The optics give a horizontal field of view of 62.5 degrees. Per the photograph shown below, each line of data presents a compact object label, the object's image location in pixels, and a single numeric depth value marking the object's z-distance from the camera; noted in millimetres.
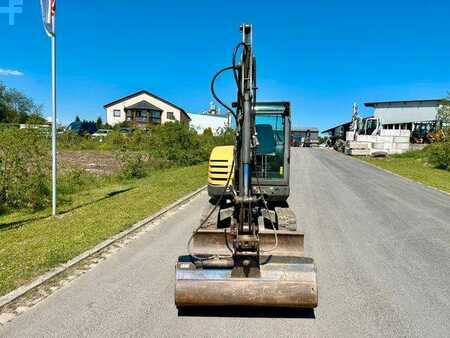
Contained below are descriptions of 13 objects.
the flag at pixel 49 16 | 9055
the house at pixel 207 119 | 95425
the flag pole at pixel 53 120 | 9283
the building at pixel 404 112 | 53844
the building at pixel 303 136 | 73350
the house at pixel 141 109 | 80812
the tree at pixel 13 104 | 80438
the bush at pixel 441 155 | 26984
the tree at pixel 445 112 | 35616
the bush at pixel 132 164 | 19641
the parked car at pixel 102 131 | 60975
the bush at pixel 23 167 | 10297
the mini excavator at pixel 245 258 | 3977
